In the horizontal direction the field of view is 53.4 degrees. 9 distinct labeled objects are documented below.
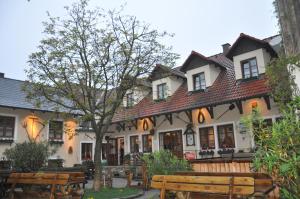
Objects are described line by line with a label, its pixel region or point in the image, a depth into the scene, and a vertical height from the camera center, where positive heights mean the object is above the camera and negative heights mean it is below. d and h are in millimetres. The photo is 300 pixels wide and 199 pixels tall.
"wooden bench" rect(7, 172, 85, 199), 6974 -537
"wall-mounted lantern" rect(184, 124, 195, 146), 17984 +1194
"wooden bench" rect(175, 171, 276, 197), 5185 -533
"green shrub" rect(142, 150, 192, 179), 10086 -302
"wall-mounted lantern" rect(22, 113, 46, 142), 20906 +2390
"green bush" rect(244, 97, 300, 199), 4281 -20
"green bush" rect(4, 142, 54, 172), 11078 +142
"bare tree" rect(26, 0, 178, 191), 12695 +4024
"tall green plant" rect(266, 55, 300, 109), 9234 +2354
